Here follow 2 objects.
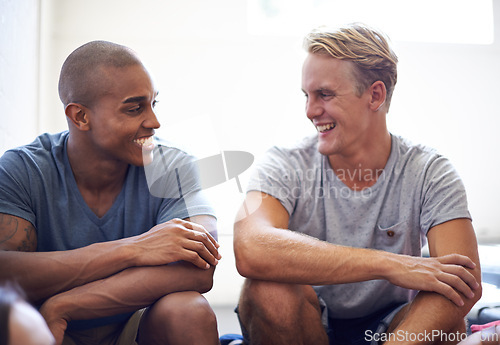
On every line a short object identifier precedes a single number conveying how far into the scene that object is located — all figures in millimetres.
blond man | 1549
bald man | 1476
